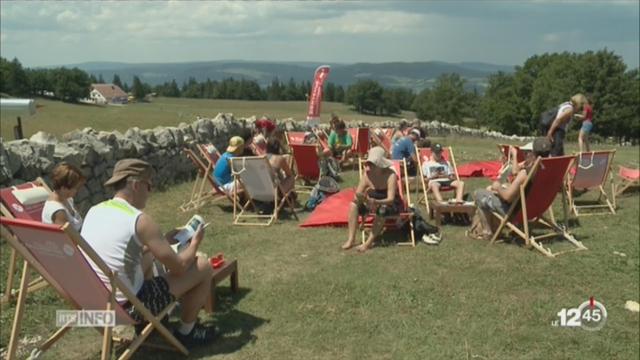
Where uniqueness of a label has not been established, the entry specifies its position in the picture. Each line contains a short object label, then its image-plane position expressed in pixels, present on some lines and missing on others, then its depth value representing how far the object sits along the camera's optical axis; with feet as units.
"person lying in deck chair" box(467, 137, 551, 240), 19.62
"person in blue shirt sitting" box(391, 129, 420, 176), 28.71
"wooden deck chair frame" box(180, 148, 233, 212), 26.53
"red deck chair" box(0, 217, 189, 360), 9.51
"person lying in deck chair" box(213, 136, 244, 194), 26.13
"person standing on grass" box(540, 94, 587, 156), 25.67
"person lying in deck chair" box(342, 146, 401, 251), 20.16
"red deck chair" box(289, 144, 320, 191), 31.55
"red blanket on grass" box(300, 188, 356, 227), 23.84
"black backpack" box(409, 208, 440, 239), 21.18
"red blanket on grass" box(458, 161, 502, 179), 35.37
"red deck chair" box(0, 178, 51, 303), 14.49
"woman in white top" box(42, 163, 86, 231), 13.05
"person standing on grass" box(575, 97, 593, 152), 36.74
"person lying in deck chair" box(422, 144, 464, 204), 26.03
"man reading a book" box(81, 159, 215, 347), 10.83
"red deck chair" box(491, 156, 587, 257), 19.16
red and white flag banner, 51.75
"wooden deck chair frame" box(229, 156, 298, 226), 23.91
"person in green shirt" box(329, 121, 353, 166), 39.01
